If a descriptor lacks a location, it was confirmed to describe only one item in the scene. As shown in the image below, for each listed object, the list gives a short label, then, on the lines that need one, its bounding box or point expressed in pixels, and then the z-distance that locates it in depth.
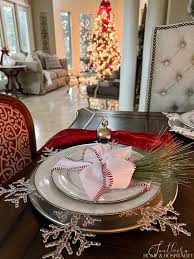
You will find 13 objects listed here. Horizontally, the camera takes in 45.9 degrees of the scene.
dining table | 0.39
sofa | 5.32
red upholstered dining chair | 0.84
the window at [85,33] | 8.92
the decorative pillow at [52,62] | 6.61
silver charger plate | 0.42
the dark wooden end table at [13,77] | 4.98
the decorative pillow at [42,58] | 6.57
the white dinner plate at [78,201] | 0.46
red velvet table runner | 0.79
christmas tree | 5.94
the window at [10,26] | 6.43
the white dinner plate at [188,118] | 0.93
